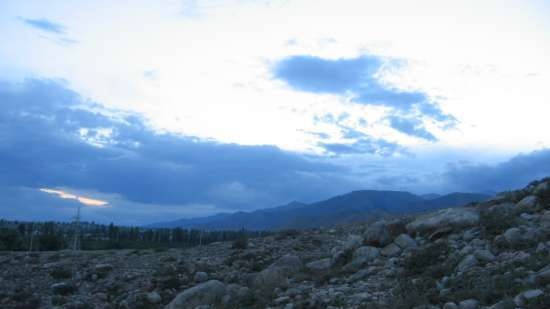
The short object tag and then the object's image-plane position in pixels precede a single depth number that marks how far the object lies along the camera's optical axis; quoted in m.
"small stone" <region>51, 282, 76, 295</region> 22.44
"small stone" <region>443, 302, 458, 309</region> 10.86
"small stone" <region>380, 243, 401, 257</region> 18.36
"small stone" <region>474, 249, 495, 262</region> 14.25
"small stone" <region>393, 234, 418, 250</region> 18.55
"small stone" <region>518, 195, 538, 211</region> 19.43
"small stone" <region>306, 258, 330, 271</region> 19.10
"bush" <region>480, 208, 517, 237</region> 16.97
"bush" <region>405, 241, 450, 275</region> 15.27
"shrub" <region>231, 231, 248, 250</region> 27.52
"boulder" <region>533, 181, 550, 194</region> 20.85
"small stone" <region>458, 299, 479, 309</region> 10.73
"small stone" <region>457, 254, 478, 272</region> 13.87
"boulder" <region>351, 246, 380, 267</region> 17.90
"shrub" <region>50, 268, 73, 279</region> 24.47
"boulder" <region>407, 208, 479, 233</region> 18.86
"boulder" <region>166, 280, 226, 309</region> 17.16
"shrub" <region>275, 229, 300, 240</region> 29.33
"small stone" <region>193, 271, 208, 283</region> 22.11
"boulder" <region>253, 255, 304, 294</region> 17.70
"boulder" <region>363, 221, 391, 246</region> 19.89
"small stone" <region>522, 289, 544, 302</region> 9.87
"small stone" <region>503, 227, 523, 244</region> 15.34
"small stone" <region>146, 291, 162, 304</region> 20.05
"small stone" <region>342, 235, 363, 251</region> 19.82
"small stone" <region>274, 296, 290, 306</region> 14.95
